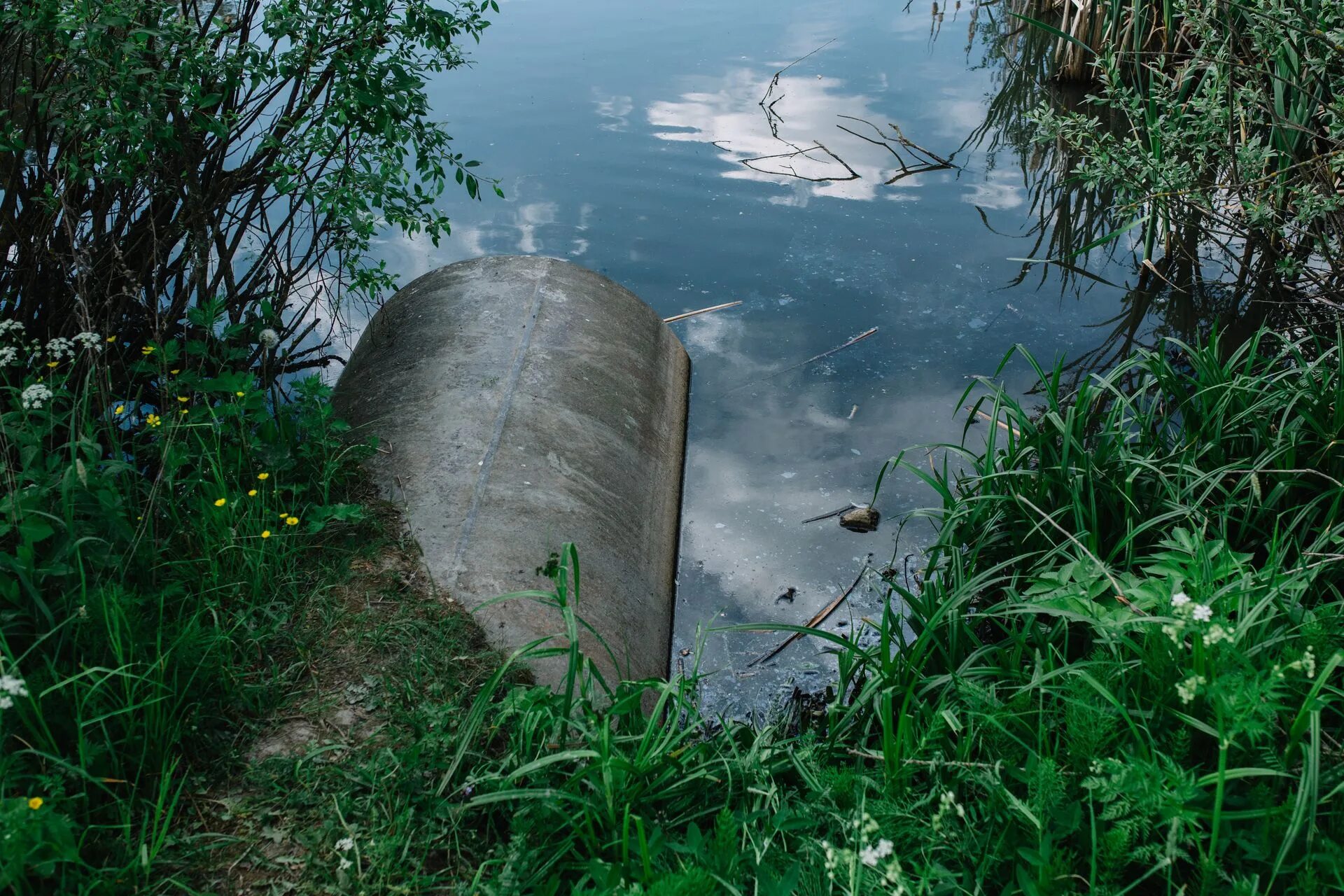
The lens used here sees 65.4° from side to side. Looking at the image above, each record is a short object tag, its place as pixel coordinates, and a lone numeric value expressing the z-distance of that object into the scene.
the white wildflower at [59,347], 2.82
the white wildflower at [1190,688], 1.86
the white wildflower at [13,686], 1.84
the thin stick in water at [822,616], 3.58
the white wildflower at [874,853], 1.67
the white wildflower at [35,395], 2.56
